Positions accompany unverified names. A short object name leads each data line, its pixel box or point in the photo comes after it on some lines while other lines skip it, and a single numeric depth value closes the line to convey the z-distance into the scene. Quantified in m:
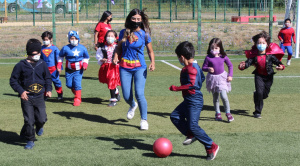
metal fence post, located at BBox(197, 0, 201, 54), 19.18
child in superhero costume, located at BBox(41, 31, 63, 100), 9.80
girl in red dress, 9.70
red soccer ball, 5.84
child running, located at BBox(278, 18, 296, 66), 16.12
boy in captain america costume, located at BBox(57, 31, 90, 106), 9.41
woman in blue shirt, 7.27
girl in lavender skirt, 7.88
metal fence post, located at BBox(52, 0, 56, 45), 18.45
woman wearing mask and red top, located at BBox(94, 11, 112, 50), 11.73
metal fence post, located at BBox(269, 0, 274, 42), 19.22
